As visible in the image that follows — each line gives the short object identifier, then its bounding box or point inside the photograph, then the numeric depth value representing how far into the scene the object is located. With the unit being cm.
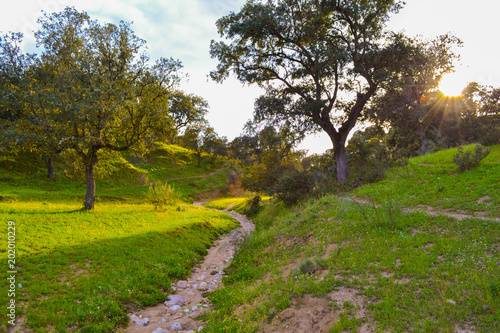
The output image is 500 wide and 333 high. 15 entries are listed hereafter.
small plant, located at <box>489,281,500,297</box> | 566
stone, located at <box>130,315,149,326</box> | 787
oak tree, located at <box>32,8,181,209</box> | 1758
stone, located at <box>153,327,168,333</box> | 732
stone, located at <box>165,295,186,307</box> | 923
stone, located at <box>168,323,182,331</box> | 753
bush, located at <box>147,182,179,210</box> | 2528
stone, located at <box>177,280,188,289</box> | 1076
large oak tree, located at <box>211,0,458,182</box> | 2131
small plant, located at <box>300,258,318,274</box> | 874
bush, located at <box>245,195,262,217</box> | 3148
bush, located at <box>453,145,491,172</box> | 1623
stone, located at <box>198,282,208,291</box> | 1058
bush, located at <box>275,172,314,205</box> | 2386
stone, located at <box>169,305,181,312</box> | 880
